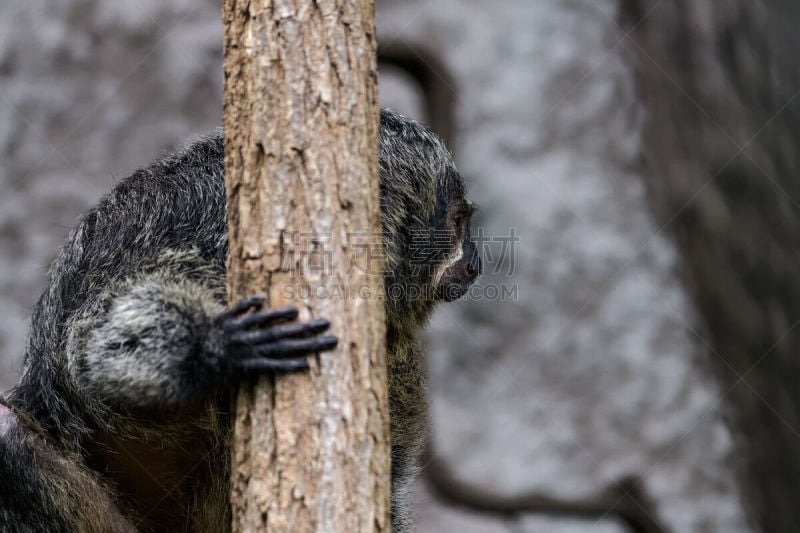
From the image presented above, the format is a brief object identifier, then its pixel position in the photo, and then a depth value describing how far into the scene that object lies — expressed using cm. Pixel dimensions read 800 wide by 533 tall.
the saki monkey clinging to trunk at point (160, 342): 608
